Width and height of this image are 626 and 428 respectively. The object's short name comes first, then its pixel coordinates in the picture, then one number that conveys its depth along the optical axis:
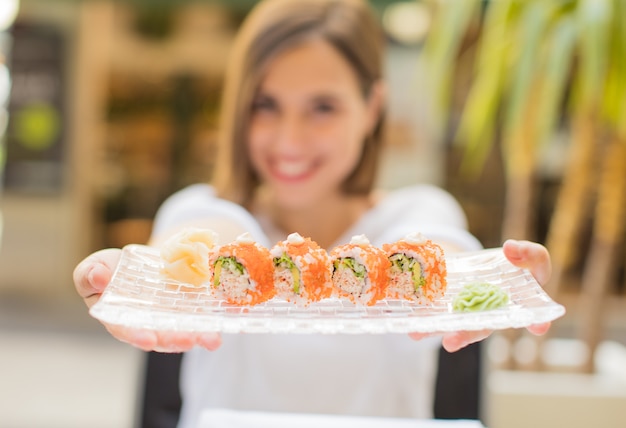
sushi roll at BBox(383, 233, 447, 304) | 1.18
